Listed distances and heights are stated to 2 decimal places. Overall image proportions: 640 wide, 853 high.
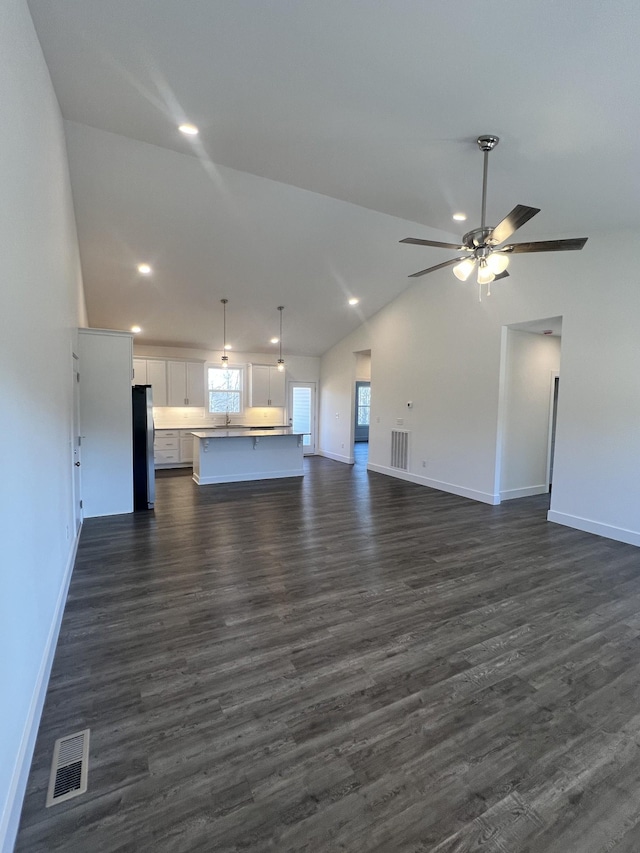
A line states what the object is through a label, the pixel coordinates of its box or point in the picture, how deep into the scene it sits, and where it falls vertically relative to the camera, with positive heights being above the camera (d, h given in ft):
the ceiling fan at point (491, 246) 8.66 +3.77
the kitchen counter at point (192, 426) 28.91 -2.12
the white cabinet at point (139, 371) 26.66 +1.74
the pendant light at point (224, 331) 23.08 +4.64
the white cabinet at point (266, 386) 31.14 +1.04
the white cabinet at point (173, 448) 27.61 -3.59
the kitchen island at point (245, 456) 22.97 -3.51
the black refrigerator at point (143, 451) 17.93 -2.49
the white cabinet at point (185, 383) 28.07 +1.01
